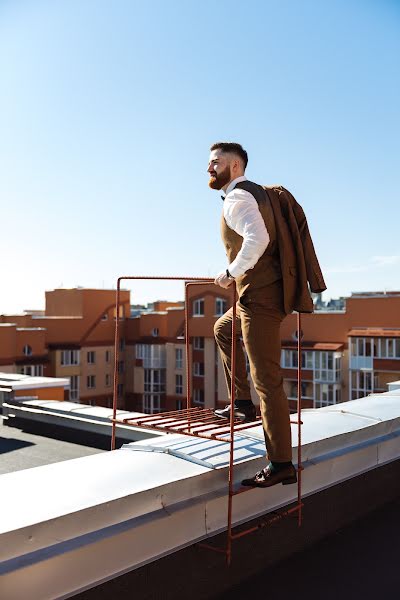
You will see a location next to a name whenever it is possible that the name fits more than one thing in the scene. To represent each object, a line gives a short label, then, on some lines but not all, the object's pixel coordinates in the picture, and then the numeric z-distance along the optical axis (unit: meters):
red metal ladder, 2.50
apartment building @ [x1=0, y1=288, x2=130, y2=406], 36.38
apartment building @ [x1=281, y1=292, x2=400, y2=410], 31.92
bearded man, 2.60
